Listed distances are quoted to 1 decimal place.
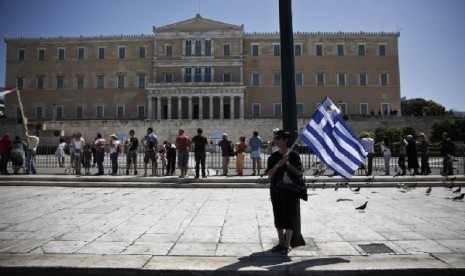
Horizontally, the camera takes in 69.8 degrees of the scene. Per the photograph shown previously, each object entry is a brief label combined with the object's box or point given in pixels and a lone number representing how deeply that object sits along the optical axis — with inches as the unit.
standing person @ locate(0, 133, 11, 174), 502.9
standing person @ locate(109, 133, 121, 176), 494.9
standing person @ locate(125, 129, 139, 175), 487.8
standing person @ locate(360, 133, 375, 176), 485.3
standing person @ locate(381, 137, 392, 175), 489.1
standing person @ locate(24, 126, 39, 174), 486.3
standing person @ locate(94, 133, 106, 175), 489.1
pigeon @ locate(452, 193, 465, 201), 295.4
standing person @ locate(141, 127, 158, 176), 473.1
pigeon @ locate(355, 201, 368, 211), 251.7
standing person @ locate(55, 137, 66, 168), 614.2
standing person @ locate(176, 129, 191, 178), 441.1
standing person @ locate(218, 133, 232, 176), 489.3
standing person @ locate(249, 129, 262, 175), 485.5
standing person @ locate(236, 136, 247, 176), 483.9
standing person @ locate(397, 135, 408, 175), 496.0
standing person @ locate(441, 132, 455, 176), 464.1
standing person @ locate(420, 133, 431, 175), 486.6
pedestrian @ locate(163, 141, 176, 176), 486.6
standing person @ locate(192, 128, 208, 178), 432.8
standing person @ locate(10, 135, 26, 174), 493.0
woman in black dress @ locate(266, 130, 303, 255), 158.7
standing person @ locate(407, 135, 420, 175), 488.1
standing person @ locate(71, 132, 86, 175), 509.7
